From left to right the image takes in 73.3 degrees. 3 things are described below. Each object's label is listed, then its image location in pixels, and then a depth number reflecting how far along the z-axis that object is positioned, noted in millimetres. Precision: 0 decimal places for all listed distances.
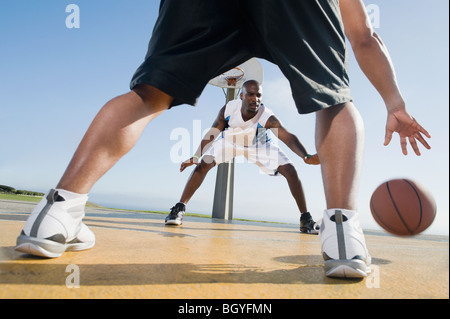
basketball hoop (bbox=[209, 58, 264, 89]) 6398
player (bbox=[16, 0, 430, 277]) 906
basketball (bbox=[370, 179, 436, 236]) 1467
